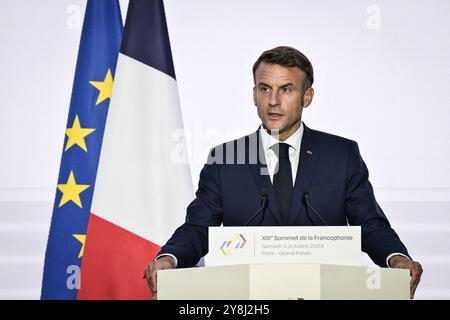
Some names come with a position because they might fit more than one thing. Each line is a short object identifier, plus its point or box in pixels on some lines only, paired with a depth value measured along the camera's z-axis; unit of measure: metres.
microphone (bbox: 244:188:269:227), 4.24
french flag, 6.75
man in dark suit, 4.98
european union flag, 7.20
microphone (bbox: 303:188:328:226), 4.30
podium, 3.48
